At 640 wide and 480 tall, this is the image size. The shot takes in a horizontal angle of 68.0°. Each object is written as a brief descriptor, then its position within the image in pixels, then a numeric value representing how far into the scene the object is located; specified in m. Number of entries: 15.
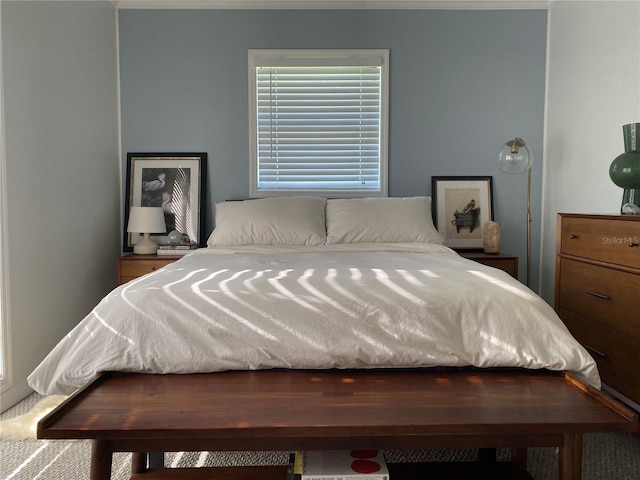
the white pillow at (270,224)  3.18
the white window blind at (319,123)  3.85
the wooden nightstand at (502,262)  3.32
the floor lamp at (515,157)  3.50
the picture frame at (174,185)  3.88
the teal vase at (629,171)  2.24
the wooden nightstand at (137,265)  3.43
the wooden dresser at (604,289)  2.03
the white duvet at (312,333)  1.62
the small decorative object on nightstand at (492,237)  3.55
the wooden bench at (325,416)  1.31
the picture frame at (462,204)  3.87
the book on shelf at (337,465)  1.35
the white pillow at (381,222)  3.19
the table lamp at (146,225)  3.55
